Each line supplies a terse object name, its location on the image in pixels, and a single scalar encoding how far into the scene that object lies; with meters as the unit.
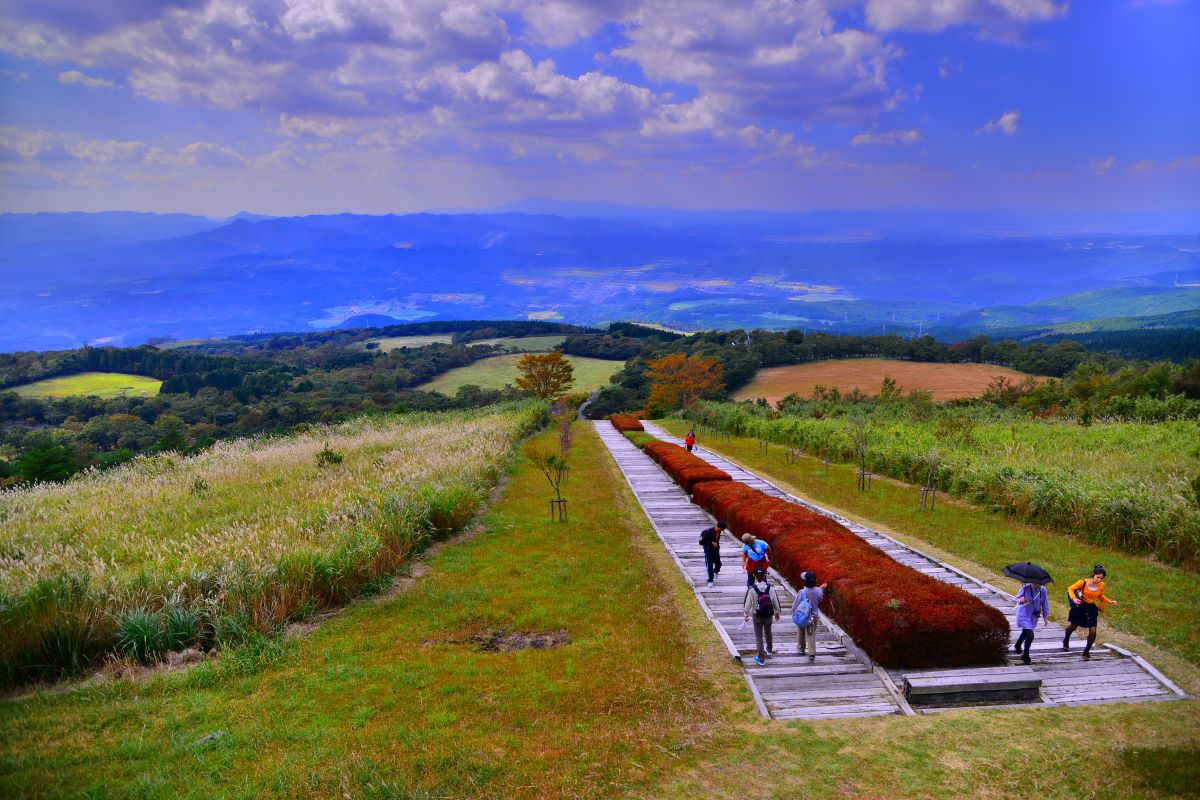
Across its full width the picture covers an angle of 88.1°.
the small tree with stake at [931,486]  19.42
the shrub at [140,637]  9.48
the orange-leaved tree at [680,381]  71.44
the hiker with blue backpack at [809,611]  9.27
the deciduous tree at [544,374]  76.56
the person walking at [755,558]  10.44
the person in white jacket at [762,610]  9.26
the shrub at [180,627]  9.85
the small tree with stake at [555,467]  18.95
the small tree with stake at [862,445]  23.06
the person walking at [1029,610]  8.78
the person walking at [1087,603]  8.91
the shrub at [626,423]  49.38
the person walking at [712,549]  12.57
